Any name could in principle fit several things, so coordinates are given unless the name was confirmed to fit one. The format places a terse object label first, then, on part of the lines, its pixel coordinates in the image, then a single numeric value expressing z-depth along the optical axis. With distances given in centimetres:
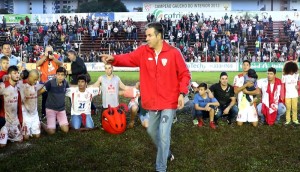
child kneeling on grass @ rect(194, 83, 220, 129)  959
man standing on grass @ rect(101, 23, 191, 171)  603
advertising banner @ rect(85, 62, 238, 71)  3364
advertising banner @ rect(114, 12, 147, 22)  4481
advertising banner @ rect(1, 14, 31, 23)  4781
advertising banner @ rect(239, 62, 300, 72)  3380
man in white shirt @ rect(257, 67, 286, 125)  989
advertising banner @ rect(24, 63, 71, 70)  3144
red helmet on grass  880
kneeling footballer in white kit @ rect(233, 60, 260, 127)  971
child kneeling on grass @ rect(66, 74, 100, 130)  942
